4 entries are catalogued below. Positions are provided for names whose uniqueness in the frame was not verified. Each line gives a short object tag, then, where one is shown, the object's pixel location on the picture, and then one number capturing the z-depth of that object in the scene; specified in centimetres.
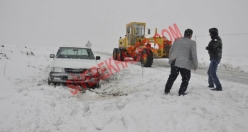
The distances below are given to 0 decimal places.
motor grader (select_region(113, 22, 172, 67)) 1253
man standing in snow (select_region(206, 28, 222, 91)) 583
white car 703
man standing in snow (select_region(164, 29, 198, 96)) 527
